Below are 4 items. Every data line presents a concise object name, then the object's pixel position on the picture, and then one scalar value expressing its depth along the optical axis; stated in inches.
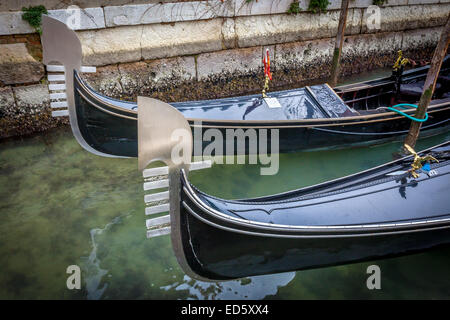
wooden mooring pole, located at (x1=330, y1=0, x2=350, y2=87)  173.9
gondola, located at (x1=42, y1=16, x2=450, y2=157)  120.1
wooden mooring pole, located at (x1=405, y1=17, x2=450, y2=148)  122.5
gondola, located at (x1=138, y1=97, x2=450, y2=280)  74.6
